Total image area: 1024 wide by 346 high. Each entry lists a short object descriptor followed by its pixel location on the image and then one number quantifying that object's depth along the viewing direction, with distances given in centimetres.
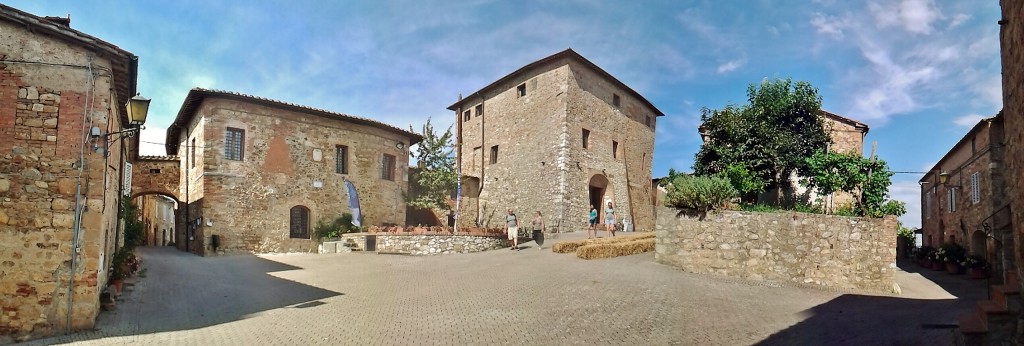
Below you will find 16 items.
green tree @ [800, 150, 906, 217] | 2039
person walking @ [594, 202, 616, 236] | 2478
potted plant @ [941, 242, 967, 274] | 2358
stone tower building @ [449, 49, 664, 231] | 3059
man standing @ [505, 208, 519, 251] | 2427
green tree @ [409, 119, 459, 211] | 3225
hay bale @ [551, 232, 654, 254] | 2064
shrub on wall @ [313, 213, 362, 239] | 2697
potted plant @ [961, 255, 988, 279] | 2158
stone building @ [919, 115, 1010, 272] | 2081
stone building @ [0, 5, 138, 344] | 1058
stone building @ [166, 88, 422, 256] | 2450
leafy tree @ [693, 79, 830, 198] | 2378
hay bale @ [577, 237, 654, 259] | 1891
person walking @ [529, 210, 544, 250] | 2498
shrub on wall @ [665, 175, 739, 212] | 1777
